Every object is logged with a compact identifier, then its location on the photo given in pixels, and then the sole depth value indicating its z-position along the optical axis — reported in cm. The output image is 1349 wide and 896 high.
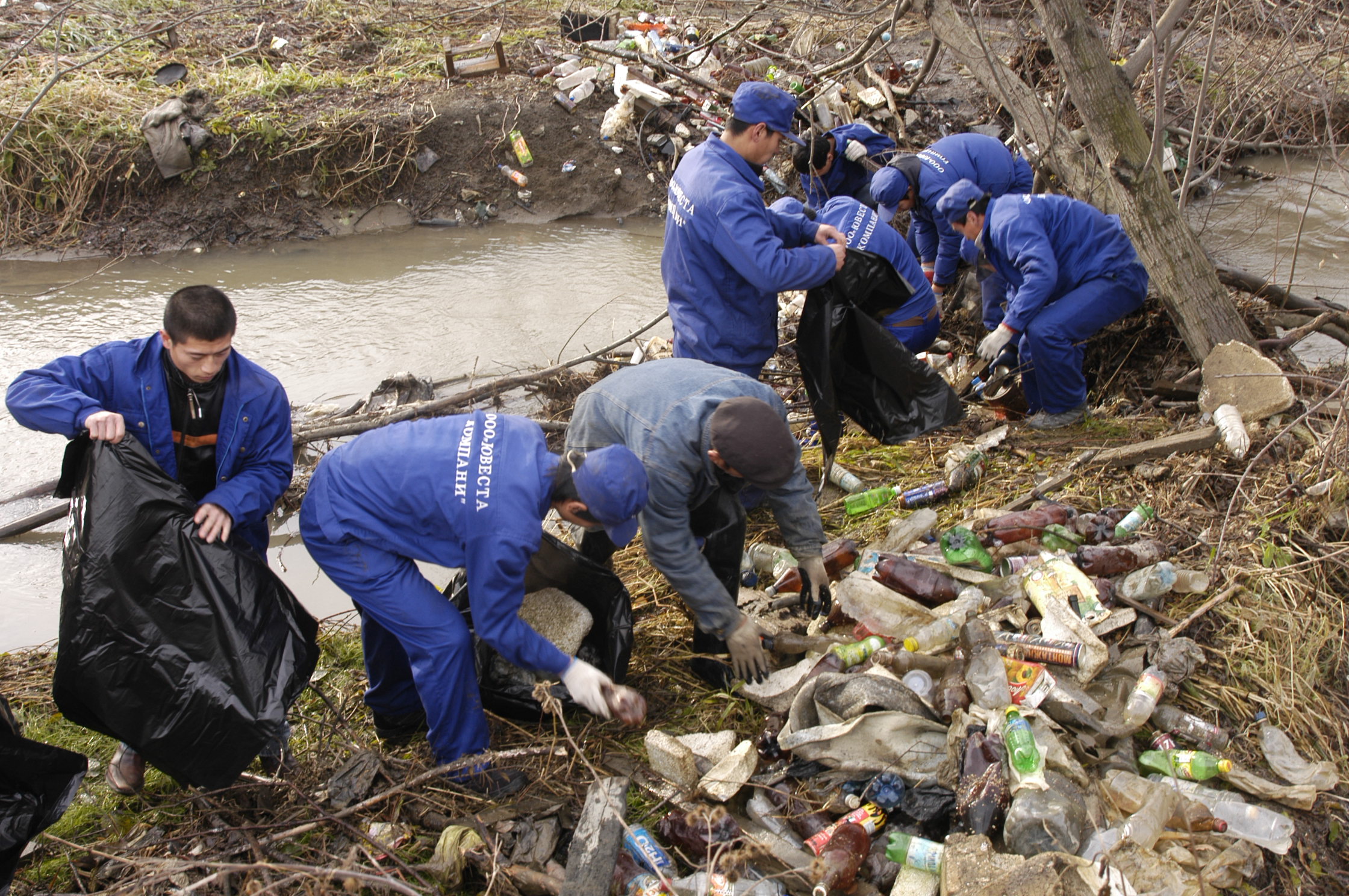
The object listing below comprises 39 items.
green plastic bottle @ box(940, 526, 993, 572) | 344
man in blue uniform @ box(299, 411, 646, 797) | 243
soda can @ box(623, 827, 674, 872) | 242
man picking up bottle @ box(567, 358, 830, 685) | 255
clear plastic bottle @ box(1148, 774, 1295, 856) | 237
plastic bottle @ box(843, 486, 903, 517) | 410
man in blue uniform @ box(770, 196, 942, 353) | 443
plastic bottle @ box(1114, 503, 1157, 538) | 347
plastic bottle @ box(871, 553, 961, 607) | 329
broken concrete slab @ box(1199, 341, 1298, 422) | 383
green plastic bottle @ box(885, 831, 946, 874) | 230
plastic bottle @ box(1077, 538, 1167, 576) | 328
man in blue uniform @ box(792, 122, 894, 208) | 605
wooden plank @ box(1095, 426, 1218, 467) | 385
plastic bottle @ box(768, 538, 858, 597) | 358
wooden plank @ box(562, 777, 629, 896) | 229
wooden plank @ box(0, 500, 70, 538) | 458
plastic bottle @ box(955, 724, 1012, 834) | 237
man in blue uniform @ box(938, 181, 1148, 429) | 435
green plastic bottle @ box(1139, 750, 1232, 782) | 254
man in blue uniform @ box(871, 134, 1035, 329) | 521
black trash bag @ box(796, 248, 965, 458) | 387
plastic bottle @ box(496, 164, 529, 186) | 889
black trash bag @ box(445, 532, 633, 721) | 299
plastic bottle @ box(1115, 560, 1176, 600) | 310
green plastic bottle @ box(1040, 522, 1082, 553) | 350
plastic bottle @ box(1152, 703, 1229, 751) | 268
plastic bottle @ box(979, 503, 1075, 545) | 355
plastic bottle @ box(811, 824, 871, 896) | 229
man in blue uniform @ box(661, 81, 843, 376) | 352
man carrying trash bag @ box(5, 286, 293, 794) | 260
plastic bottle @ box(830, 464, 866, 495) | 426
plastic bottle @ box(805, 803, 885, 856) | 243
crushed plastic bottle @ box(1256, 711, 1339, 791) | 249
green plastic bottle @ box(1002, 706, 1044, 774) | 242
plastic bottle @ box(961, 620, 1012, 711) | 270
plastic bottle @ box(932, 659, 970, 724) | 271
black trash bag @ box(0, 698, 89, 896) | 242
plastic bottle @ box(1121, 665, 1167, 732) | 272
